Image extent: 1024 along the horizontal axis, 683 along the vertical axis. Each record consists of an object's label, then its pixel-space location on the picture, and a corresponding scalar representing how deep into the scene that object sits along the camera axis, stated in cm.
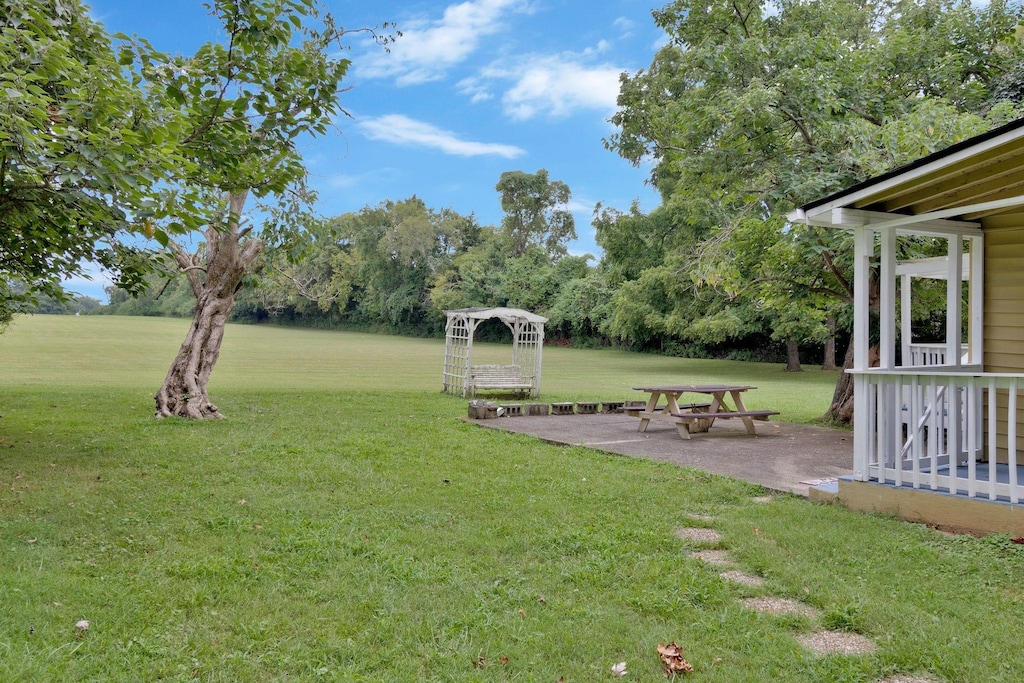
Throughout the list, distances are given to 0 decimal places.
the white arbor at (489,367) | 1744
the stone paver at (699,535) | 521
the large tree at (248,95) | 686
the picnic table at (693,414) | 1057
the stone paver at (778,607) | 383
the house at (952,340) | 536
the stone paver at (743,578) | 429
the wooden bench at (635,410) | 1171
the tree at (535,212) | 6109
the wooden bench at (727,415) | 1056
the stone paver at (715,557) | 464
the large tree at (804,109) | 1020
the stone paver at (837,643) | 337
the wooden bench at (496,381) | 1733
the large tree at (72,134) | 493
